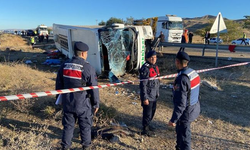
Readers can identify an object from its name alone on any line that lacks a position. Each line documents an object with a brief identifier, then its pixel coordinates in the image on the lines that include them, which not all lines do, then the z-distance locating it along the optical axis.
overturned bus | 7.43
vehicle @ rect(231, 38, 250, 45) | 23.92
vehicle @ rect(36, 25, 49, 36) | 36.18
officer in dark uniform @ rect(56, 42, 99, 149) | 2.75
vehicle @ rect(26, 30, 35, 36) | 41.02
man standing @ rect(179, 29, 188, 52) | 14.53
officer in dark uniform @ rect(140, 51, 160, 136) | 3.44
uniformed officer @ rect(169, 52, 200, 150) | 2.59
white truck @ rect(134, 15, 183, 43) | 19.08
